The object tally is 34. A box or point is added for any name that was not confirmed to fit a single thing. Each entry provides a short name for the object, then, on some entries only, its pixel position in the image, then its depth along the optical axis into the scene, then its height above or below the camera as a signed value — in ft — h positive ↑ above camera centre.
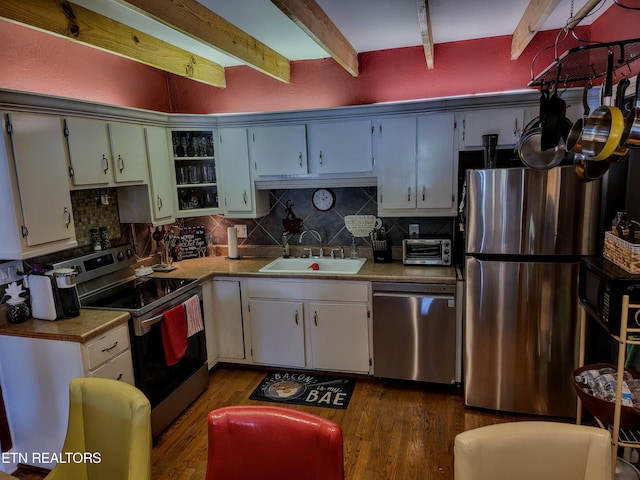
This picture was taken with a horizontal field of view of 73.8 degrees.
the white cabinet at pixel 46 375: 7.27 -3.23
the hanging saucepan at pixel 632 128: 4.95 +0.43
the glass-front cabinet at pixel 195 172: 11.44 +0.36
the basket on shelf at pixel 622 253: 5.92 -1.27
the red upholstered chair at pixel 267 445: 4.14 -2.61
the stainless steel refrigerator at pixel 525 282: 8.21 -2.21
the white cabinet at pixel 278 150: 10.97 +0.83
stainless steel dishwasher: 9.61 -3.56
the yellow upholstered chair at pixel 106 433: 4.62 -2.77
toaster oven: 10.36 -1.86
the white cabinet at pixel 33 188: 7.03 +0.10
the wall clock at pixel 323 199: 11.94 -0.54
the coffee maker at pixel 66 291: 7.64 -1.79
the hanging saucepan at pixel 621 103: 5.18 +0.77
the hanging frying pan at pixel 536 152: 7.75 +0.31
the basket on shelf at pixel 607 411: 5.76 -3.37
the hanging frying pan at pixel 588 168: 6.45 -0.02
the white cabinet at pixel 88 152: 8.18 +0.78
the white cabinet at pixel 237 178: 11.39 +0.16
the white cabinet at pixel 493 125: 9.53 +1.05
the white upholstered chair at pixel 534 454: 3.87 -2.58
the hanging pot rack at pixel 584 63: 6.26 +1.70
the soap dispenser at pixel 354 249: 11.75 -1.94
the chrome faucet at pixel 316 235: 12.25 -1.57
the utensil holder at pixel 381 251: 11.09 -1.91
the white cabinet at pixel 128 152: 9.22 +0.82
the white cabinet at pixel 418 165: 10.05 +0.24
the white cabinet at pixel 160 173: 10.38 +0.36
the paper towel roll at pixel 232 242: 12.25 -1.65
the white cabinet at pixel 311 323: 10.32 -3.53
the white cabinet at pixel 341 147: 10.56 +0.80
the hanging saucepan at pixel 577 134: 5.68 +0.46
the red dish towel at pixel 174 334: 8.77 -3.07
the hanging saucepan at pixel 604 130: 4.94 +0.44
